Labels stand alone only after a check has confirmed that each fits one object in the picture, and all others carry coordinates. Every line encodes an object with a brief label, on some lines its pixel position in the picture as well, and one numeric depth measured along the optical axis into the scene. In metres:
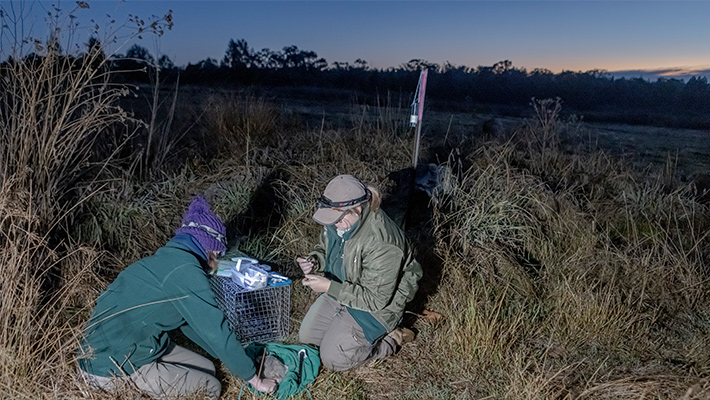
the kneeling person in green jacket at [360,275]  3.11
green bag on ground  3.12
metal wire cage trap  3.31
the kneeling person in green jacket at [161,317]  2.64
